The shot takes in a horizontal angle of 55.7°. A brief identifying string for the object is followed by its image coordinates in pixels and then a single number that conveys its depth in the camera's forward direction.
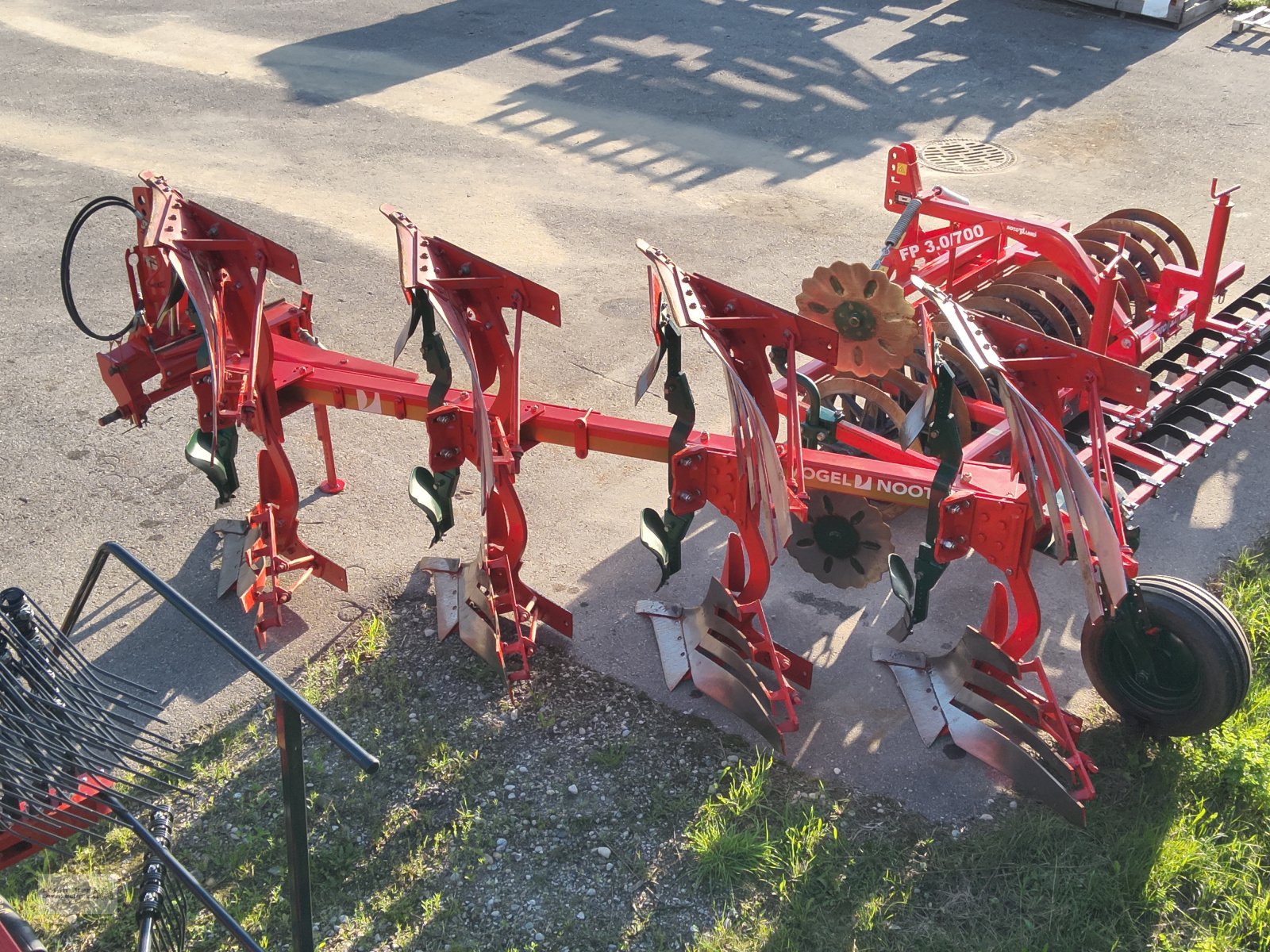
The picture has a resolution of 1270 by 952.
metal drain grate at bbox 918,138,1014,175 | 10.05
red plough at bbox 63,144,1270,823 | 4.25
